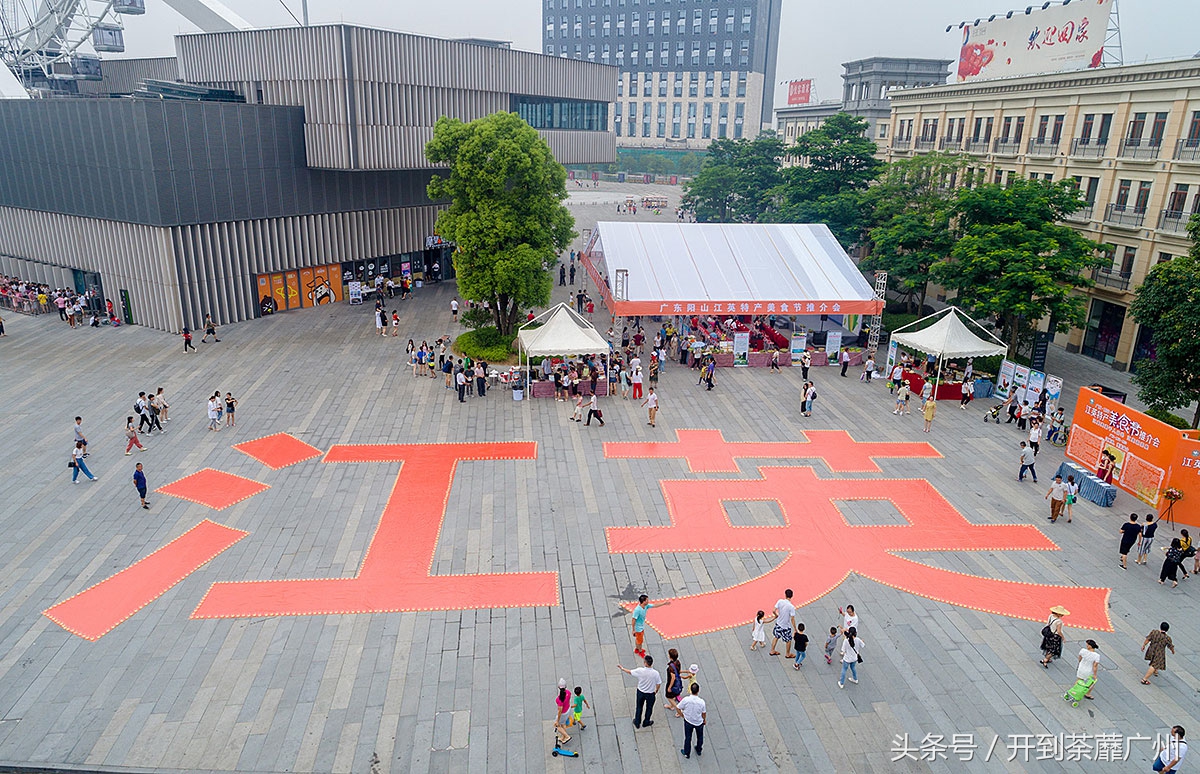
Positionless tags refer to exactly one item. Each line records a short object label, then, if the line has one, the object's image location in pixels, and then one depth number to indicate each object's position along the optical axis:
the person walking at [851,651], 12.14
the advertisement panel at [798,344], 30.31
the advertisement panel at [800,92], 109.00
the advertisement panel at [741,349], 30.09
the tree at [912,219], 33.38
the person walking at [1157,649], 12.30
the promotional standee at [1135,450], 18.22
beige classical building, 29.91
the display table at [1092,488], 18.98
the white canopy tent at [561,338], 25.75
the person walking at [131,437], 20.11
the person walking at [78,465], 18.62
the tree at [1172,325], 20.34
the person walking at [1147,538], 15.75
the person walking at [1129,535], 15.78
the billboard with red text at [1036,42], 35.59
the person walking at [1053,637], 12.71
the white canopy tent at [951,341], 26.20
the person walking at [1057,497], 17.91
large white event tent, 29.84
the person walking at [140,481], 17.23
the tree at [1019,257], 27.48
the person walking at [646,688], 10.98
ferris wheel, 58.03
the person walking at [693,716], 10.47
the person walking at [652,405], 23.42
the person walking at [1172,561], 15.18
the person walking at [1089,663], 11.80
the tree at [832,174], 42.12
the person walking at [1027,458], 19.88
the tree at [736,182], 58.39
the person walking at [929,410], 23.42
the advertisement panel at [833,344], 31.05
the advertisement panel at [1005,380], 26.25
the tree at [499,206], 28.45
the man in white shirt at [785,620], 12.83
